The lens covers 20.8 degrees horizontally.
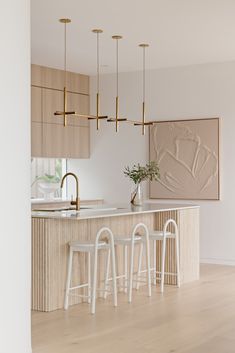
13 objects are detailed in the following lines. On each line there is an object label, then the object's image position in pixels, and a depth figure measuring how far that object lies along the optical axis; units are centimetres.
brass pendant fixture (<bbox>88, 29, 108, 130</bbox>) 679
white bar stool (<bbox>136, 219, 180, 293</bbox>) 666
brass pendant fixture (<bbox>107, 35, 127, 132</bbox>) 705
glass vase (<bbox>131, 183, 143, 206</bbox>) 708
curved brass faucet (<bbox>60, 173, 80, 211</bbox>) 664
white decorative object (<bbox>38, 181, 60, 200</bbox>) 938
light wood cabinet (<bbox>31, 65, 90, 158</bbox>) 895
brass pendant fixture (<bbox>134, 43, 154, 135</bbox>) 749
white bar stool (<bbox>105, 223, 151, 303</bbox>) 608
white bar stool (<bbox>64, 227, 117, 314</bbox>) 555
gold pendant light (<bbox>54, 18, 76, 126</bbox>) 629
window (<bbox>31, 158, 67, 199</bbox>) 944
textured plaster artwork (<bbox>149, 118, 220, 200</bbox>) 872
